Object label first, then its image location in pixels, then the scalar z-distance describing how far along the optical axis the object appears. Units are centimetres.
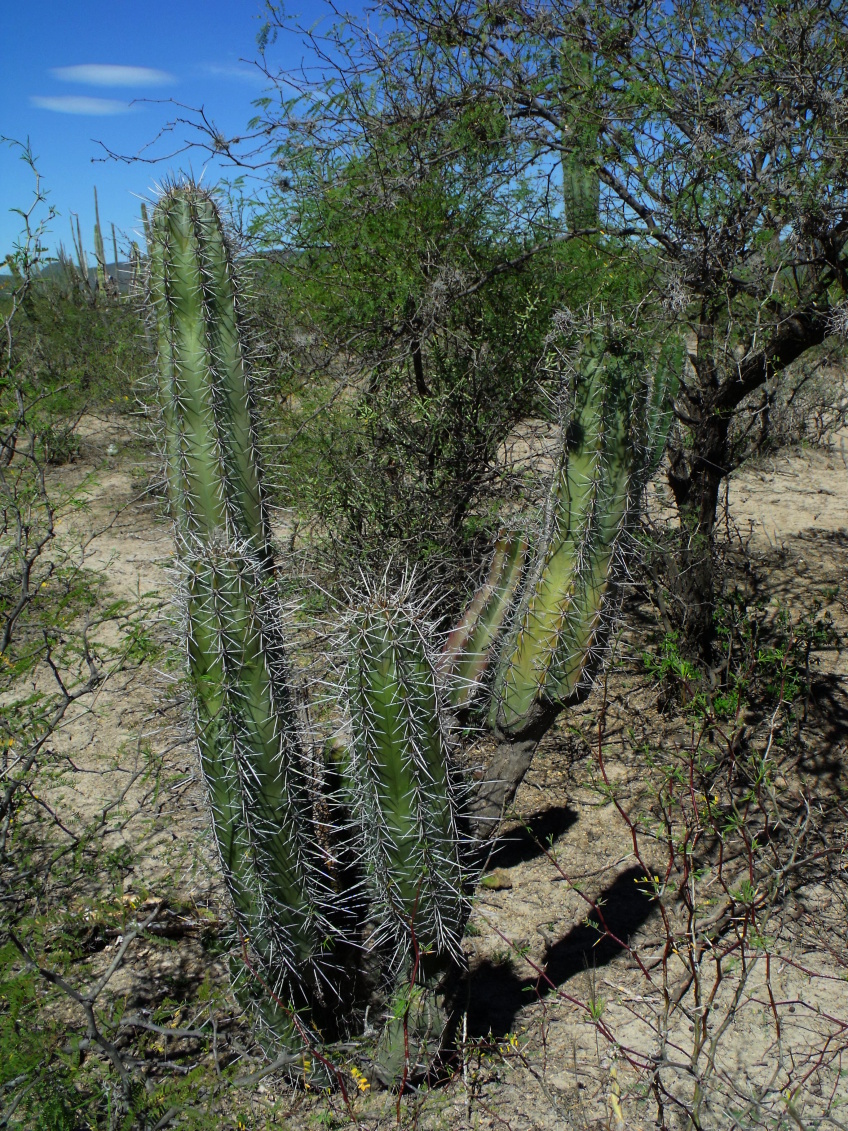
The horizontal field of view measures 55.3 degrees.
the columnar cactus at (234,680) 208
